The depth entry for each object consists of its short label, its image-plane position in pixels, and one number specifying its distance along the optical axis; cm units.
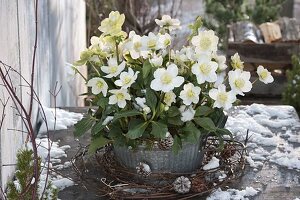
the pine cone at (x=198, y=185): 207
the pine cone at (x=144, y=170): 208
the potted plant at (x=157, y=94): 197
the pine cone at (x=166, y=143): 207
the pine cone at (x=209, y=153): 222
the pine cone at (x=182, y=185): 205
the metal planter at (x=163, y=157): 207
